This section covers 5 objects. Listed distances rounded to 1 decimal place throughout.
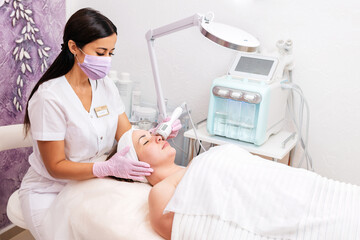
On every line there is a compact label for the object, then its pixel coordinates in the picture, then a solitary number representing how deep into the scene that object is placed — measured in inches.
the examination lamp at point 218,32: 48.3
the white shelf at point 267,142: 65.6
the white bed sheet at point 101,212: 46.0
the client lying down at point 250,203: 39.4
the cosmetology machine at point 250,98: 65.1
